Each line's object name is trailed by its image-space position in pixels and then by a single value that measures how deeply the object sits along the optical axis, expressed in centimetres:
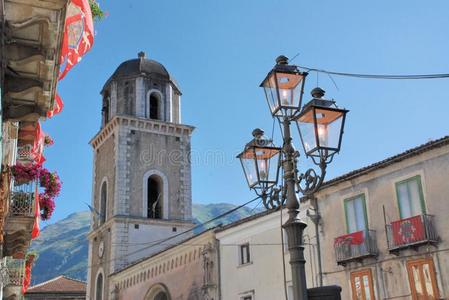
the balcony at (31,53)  771
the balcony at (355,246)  1906
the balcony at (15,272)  2078
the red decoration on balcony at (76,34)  905
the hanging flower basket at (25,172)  1348
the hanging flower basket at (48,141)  1713
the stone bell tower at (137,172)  3900
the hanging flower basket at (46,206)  1513
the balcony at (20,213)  1419
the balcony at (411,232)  1733
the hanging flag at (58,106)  1230
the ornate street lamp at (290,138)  820
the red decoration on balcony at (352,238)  1938
